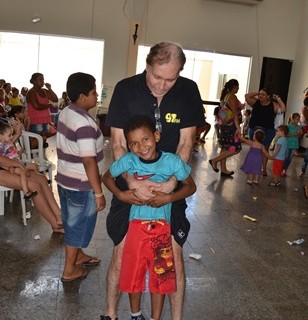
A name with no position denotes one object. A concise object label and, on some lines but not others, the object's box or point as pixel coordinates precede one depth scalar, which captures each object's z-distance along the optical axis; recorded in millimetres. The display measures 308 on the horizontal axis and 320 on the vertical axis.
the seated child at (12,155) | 3840
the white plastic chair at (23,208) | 4016
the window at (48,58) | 12648
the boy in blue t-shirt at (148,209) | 2096
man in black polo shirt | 2254
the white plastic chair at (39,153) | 5062
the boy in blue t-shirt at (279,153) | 6863
